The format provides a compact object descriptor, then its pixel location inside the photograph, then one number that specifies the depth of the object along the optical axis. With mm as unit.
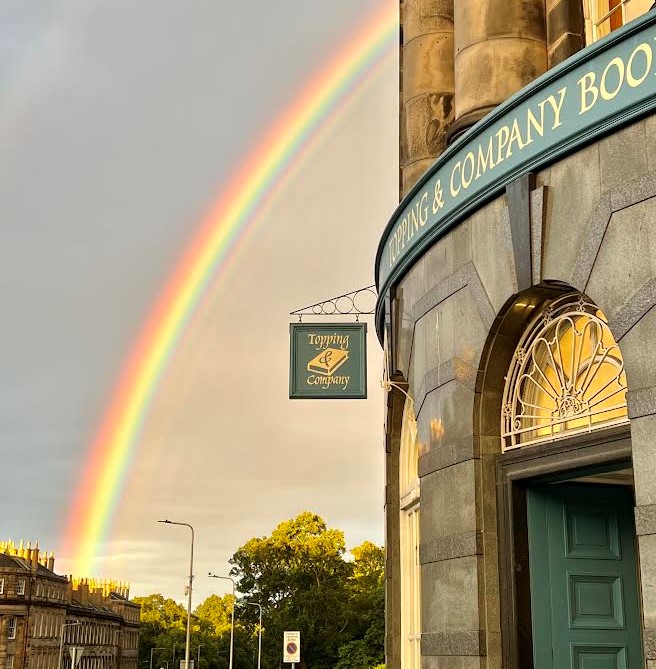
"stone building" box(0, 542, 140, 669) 118312
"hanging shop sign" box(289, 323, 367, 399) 16203
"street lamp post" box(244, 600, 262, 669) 72312
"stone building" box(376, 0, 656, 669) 8062
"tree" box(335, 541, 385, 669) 64250
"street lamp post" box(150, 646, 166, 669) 157725
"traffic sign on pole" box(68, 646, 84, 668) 31297
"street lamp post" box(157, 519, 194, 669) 55603
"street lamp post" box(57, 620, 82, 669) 126631
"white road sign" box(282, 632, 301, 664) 29578
